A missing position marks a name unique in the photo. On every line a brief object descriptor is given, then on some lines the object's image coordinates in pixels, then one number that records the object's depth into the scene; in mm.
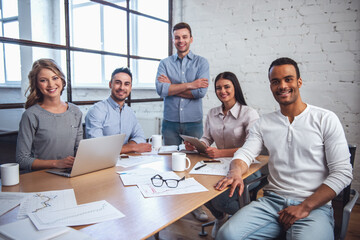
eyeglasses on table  1314
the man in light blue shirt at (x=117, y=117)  2033
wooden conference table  903
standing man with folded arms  2564
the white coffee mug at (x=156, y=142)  2123
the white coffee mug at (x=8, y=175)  1283
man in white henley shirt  1310
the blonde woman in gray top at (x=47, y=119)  1690
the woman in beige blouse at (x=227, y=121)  2037
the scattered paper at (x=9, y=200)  1033
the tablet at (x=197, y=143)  1852
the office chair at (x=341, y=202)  1300
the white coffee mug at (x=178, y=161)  1538
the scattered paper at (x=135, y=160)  1666
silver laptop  1349
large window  2027
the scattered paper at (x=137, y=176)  1354
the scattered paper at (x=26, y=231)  827
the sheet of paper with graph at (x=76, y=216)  913
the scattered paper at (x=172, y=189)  1209
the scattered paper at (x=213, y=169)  1526
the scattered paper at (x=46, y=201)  1020
